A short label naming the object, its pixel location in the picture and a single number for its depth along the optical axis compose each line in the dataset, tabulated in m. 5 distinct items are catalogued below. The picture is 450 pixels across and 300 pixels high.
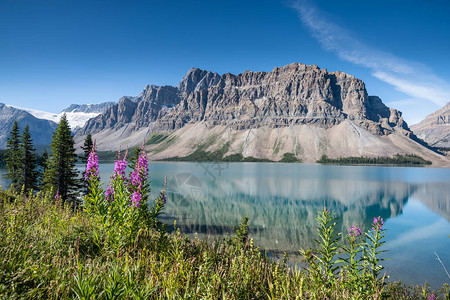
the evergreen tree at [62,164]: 32.59
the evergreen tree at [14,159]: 39.22
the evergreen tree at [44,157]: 50.46
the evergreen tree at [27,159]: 39.12
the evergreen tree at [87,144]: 35.60
